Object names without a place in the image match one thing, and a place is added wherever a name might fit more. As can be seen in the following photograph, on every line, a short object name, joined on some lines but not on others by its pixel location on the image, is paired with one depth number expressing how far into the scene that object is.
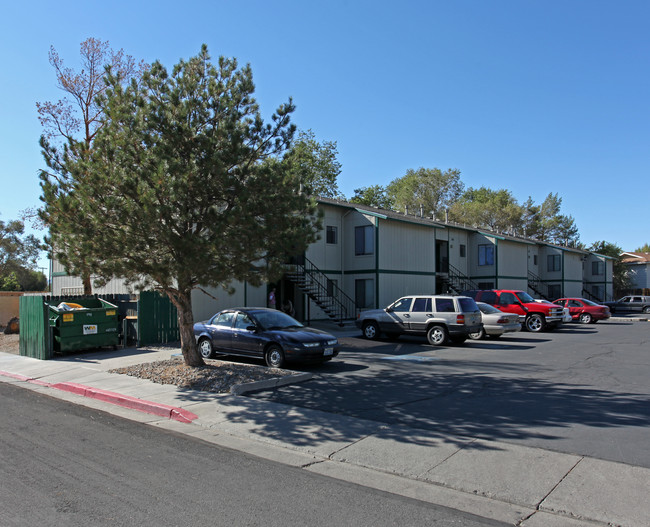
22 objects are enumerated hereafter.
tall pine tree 9.38
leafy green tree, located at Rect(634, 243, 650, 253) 131.95
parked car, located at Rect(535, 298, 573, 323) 23.41
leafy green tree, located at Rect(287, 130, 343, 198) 49.45
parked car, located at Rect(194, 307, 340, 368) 12.12
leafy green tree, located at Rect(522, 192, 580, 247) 68.12
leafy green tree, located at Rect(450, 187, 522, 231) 61.91
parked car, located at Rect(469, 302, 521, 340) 19.03
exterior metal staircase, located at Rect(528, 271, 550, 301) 42.03
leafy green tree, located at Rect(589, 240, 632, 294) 58.41
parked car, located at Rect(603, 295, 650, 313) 41.78
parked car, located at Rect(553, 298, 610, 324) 29.62
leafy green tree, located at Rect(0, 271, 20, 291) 57.83
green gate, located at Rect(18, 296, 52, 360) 14.70
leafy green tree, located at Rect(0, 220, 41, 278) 33.59
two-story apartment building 23.61
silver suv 17.05
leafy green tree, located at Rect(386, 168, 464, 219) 65.75
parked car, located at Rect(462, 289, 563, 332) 22.61
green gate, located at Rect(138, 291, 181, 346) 16.95
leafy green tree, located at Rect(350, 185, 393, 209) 60.66
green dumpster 15.05
